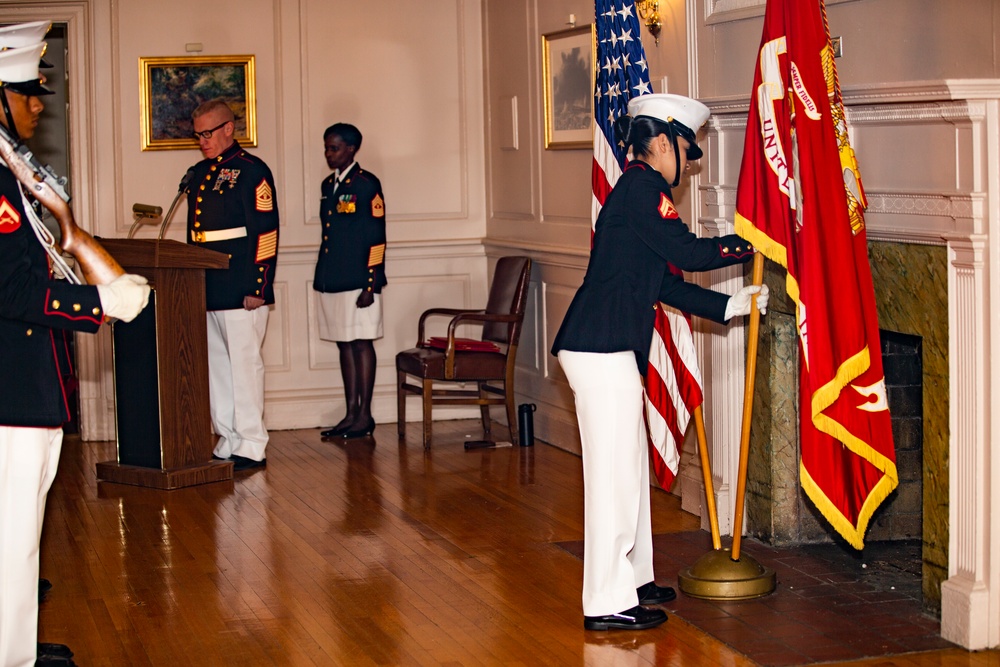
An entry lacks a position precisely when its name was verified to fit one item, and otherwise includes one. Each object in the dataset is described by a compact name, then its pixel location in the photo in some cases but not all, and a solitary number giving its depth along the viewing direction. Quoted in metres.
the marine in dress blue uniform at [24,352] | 3.68
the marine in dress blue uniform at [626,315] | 4.25
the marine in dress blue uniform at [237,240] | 7.17
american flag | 4.83
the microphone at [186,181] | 7.07
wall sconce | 6.26
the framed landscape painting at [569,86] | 7.25
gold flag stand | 4.59
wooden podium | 6.71
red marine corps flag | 4.25
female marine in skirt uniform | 7.95
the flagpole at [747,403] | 4.43
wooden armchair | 7.71
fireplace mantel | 3.96
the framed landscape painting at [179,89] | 8.27
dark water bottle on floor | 7.80
